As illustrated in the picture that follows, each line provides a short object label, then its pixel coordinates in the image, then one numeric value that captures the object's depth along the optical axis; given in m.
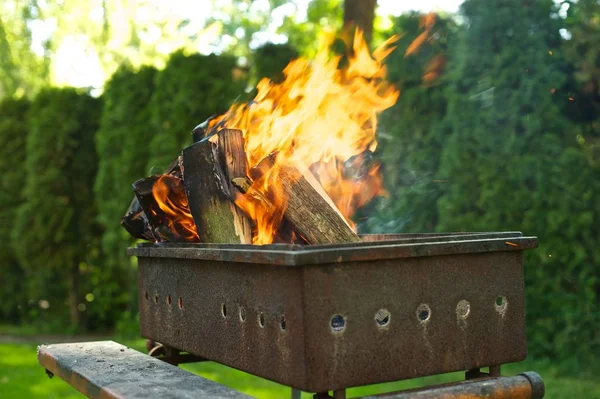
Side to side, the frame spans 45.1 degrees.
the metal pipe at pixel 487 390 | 1.69
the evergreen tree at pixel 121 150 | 6.77
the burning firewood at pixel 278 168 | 2.15
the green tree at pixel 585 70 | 4.34
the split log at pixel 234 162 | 2.21
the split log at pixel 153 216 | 2.45
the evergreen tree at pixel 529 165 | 4.40
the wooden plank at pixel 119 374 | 1.75
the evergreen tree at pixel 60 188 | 7.36
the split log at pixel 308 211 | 2.12
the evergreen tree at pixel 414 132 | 4.92
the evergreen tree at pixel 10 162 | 7.69
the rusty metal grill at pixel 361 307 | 1.60
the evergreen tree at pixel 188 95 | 6.35
